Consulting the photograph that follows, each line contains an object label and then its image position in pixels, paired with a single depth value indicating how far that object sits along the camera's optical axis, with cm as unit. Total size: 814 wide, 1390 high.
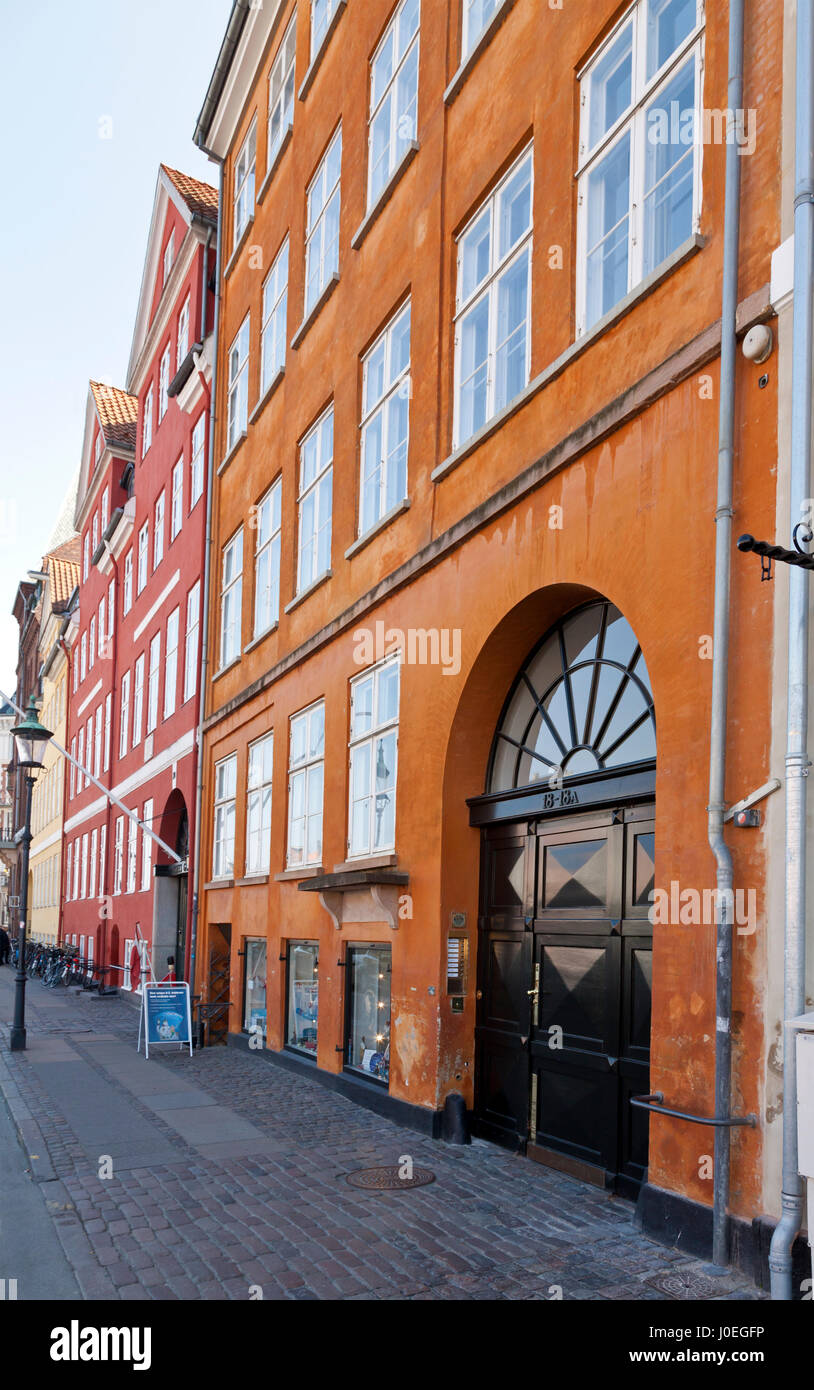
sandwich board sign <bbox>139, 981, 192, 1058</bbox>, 1641
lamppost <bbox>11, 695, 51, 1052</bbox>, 1698
